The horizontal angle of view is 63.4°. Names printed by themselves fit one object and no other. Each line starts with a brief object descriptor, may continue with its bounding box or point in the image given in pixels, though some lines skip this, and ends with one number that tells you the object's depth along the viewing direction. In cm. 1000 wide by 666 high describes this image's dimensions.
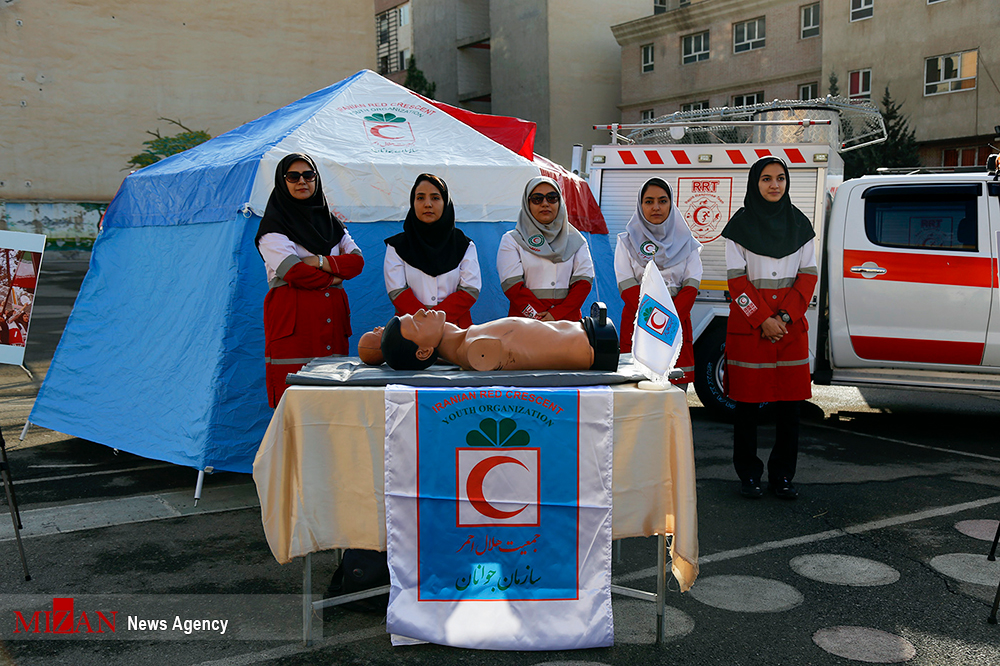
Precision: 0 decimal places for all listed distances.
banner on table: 306
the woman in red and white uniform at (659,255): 525
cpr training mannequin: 324
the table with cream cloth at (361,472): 306
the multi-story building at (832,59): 2288
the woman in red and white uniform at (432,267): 486
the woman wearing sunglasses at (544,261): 504
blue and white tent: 527
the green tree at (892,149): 2255
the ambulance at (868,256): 645
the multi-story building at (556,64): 3125
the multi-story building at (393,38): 3935
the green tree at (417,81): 3444
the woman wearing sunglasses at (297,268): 466
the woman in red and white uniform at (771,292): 488
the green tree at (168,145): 1905
